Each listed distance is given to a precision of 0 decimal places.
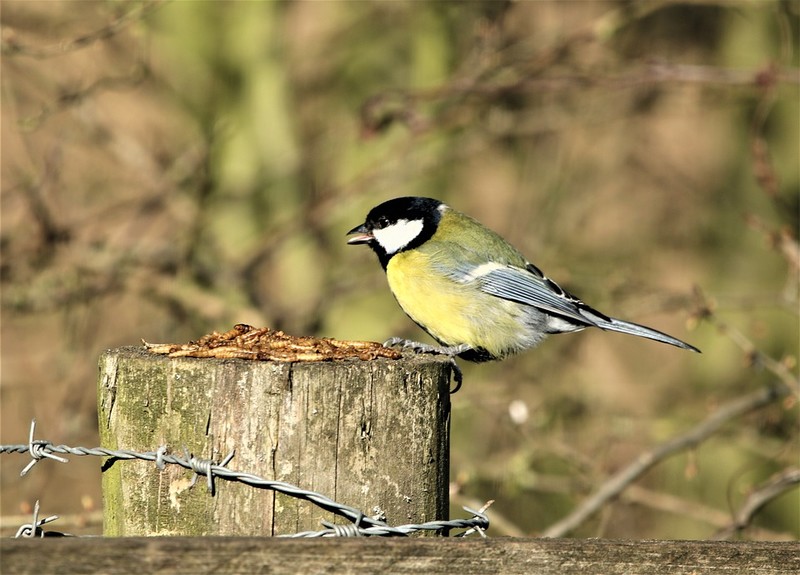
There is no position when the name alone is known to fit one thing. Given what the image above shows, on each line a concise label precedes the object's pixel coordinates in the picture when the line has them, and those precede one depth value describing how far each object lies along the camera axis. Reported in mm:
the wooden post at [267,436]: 3852
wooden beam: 3167
